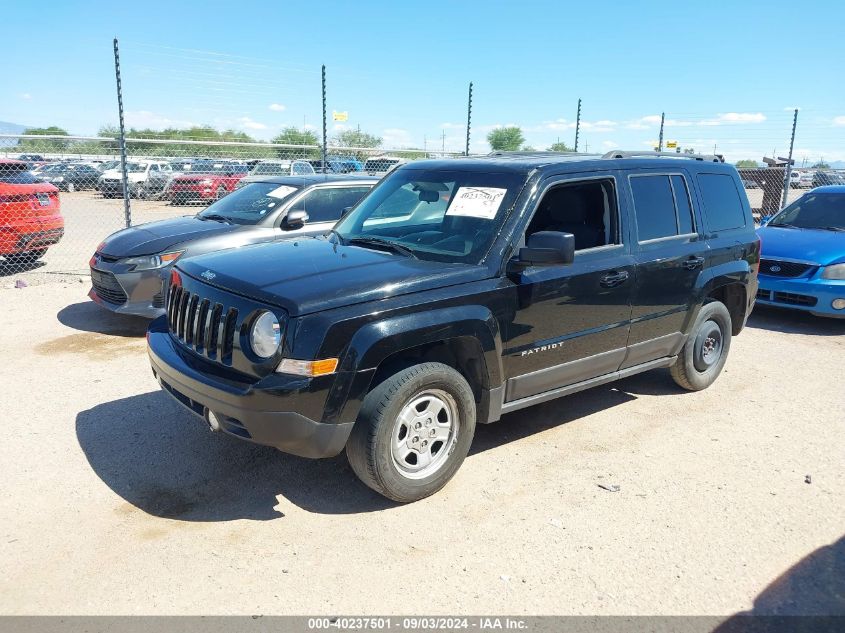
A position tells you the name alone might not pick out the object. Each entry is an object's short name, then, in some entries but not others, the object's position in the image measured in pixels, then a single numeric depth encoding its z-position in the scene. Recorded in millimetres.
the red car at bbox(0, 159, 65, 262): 9125
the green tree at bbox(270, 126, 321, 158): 29425
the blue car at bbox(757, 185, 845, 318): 7914
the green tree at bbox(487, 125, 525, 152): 44500
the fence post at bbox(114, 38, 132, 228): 9586
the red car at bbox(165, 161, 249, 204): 19188
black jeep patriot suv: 3445
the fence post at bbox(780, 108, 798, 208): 14732
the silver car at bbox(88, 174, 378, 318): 6926
